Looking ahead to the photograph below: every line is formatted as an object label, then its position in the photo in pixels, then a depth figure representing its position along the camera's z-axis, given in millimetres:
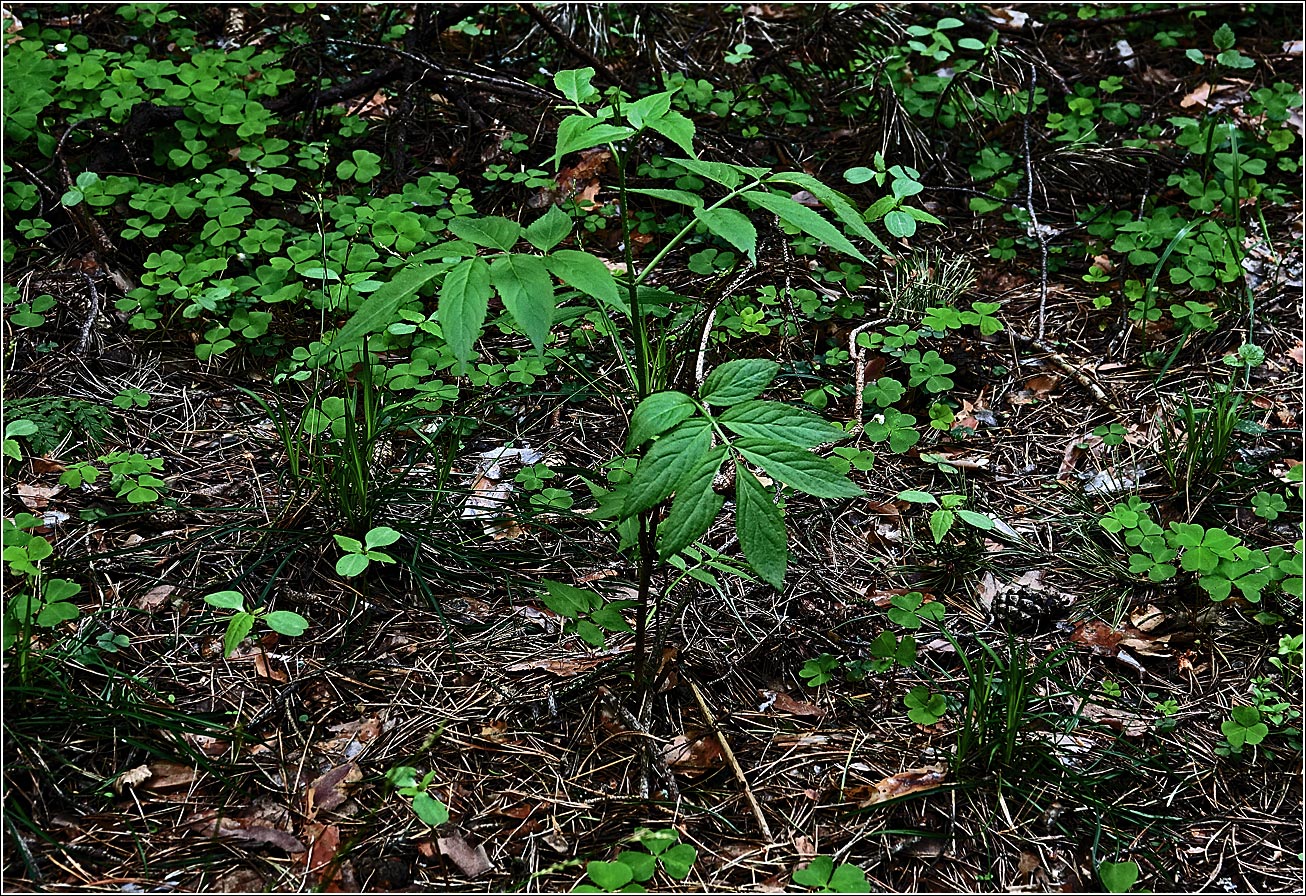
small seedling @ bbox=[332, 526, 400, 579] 1980
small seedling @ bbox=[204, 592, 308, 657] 1919
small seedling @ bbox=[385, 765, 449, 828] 1886
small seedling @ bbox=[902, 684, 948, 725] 1965
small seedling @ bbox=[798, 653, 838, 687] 2002
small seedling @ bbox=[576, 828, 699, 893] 1875
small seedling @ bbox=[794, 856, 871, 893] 1884
